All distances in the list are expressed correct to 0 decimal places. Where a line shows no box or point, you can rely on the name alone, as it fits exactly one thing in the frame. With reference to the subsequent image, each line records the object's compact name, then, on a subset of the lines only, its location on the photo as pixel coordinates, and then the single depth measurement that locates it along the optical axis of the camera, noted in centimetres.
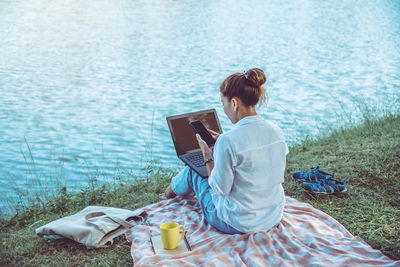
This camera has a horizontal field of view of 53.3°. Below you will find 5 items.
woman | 249
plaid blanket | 261
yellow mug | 271
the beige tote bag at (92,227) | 297
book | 276
